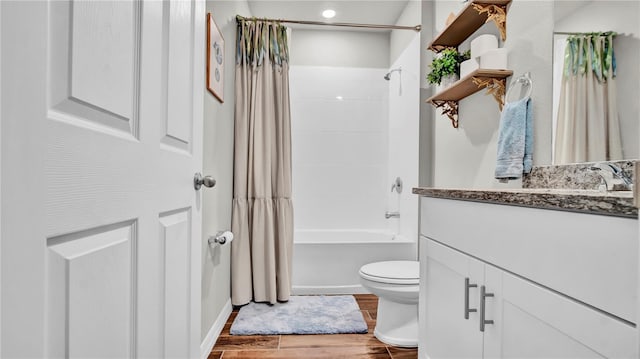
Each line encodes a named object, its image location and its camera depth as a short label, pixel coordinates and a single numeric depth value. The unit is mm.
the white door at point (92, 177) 418
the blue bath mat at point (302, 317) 2137
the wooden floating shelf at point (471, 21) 1666
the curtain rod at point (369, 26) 2563
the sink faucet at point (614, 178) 1024
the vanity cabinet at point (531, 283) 610
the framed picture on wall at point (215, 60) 1814
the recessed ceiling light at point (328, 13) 3236
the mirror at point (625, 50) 1029
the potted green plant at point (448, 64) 1974
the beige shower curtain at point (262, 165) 2525
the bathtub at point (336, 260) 2838
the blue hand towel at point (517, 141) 1462
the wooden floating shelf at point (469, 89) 1648
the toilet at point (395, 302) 1938
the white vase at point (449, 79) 1997
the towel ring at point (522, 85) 1492
